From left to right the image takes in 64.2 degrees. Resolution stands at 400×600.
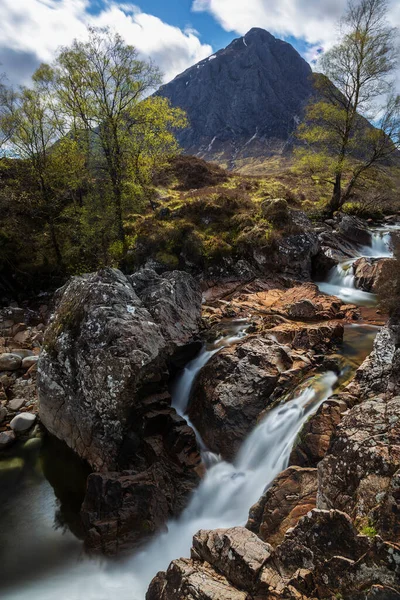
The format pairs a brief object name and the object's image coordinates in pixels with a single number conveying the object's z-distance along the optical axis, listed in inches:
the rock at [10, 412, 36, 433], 460.4
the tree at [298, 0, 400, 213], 909.8
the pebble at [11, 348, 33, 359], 612.9
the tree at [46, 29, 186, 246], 765.3
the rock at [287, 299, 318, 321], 540.1
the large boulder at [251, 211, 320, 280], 762.2
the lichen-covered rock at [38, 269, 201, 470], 378.6
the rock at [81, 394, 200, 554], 315.9
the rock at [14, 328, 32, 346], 669.3
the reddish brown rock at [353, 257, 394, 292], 665.0
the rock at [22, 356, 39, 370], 584.7
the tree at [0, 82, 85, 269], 761.0
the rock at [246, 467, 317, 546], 247.8
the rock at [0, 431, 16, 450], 439.8
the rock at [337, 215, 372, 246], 907.4
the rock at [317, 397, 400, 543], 180.7
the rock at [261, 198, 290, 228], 821.9
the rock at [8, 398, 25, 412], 498.0
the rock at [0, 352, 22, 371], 574.2
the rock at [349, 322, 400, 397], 301.6
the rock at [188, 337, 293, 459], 381.1
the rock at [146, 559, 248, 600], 189.9
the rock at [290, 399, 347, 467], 296.0
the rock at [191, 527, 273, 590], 195.8
